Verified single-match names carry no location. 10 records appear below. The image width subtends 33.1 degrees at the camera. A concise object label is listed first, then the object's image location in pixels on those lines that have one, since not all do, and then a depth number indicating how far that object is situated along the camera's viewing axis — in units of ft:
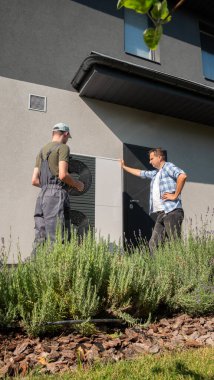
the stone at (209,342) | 9.15
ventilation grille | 21.65
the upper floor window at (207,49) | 31.89
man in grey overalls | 12.44
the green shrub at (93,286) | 8.47
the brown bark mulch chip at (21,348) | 7.68
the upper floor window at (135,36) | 27.30
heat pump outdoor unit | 22.20
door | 23.59
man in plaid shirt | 16.34
